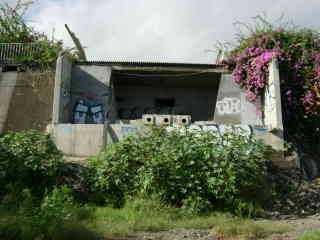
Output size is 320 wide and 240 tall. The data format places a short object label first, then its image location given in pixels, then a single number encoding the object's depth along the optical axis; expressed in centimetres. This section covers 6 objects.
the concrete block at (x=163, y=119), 1354
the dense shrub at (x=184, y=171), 901
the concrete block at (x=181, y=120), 1349
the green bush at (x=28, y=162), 916
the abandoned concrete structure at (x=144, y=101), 1216
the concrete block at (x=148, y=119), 1363
